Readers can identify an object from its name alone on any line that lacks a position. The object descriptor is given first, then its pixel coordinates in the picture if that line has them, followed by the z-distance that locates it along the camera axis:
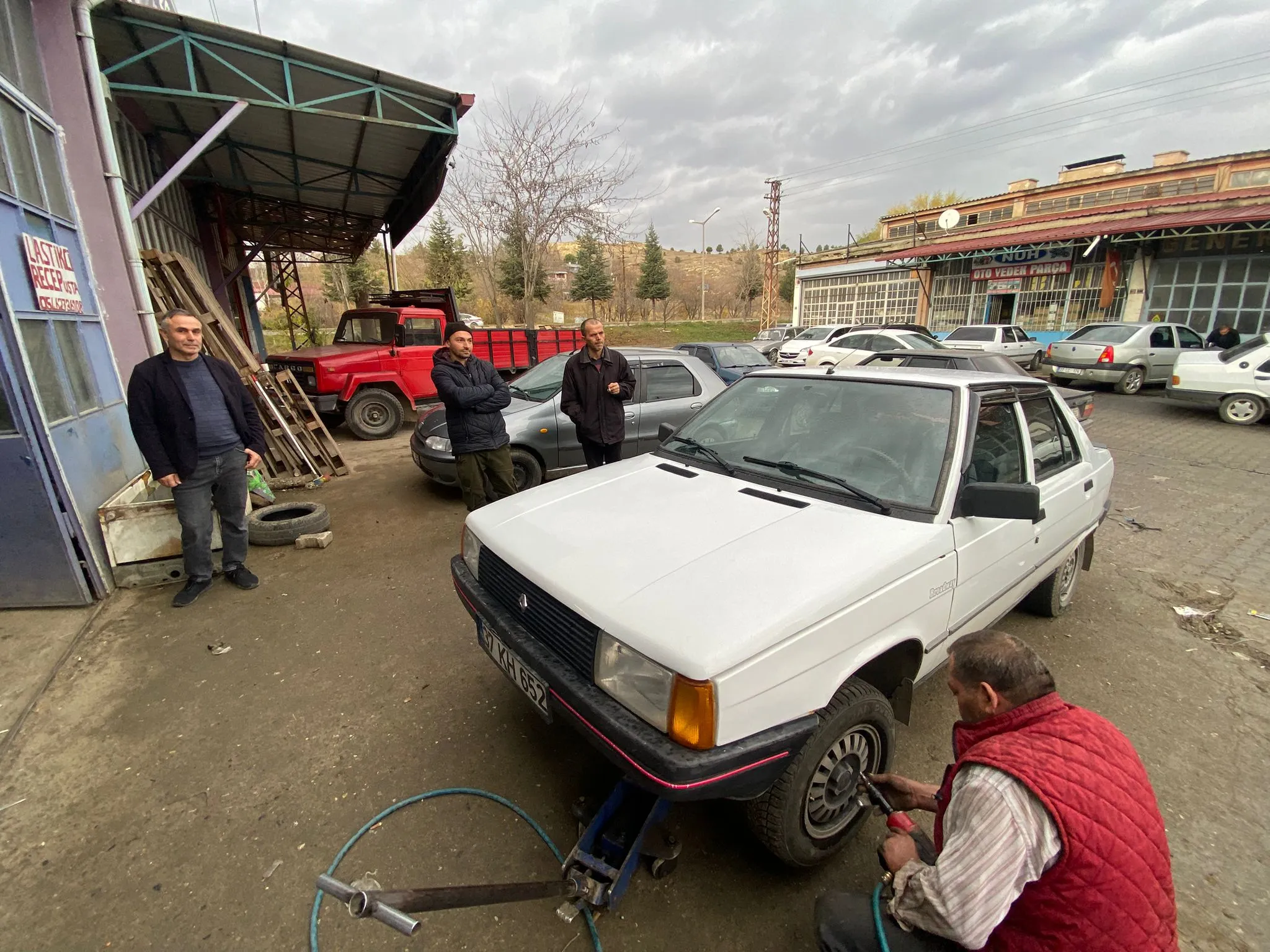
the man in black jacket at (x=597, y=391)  4.76
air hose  1.77
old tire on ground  4.69
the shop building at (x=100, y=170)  3.46
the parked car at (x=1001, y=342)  14.80
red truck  8.42
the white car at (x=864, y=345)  13.16
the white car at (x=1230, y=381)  8.91
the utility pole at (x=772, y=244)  31.91
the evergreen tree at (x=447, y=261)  31.66
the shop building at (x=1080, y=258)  16.62
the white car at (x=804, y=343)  15.81
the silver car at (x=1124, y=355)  12.38
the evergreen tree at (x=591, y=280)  37.41
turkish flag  18.62
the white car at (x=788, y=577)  1.64
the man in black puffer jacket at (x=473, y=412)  4.24
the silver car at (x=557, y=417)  5.57
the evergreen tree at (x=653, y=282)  42.16
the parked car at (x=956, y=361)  7.06
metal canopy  5.71
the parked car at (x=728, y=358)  10.64
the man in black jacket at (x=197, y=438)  3.53
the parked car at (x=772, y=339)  19.77
